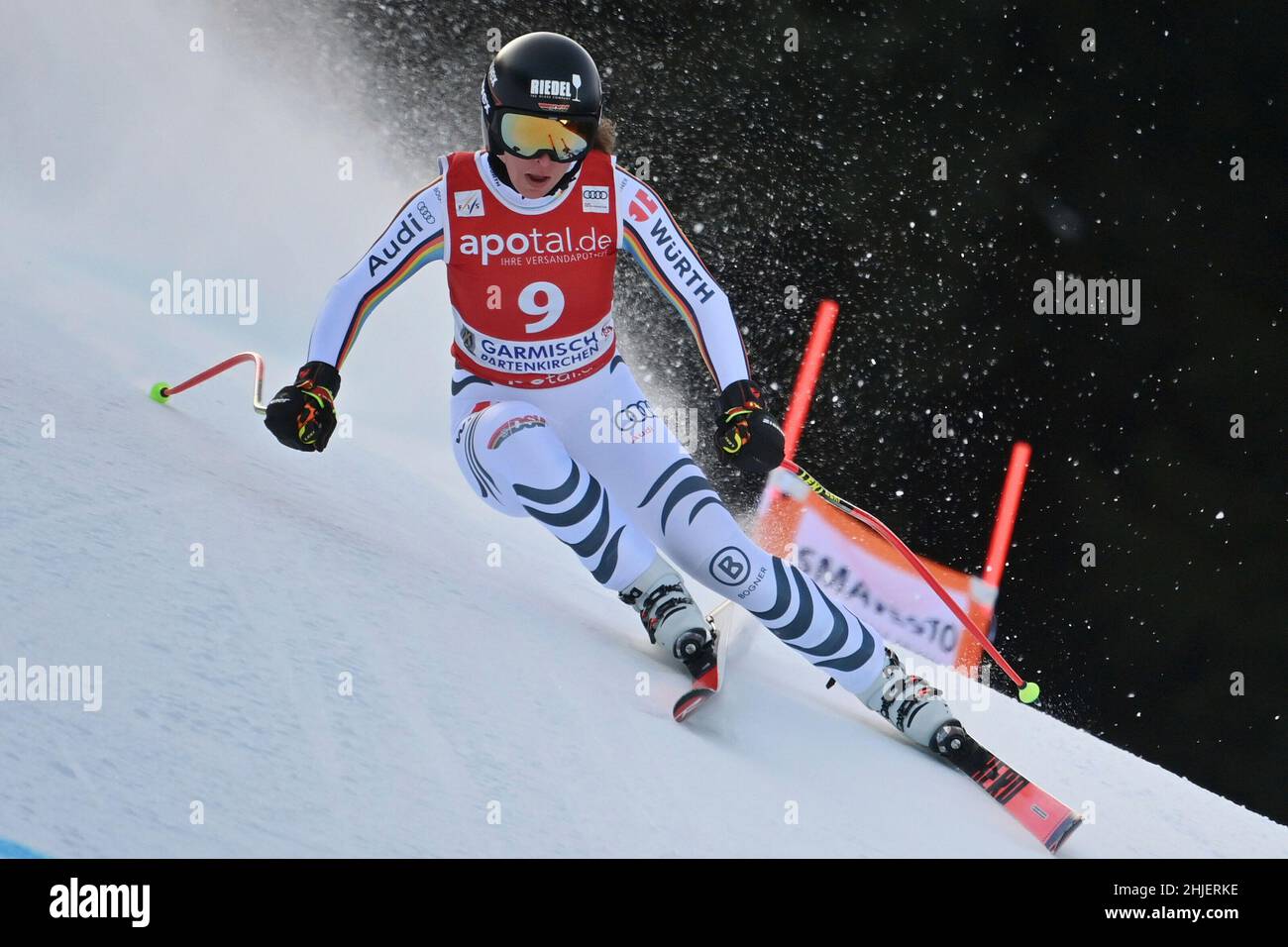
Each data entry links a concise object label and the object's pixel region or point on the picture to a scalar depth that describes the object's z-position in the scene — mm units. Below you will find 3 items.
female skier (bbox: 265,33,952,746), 5199
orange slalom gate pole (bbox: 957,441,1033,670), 14094
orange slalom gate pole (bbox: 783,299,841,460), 13516
